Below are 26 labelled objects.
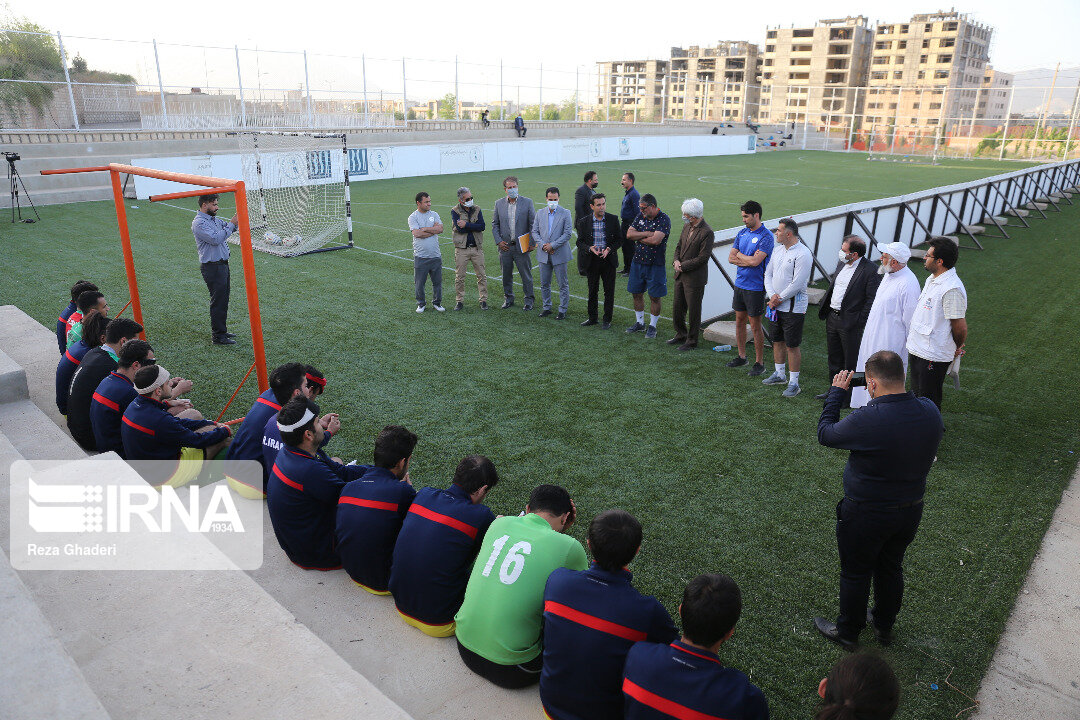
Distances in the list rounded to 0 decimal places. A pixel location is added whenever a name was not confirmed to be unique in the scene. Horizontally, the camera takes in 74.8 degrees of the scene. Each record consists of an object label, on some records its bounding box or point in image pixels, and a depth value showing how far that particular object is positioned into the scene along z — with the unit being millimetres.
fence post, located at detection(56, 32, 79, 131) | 24859
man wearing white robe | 6445
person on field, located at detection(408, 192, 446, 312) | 10477
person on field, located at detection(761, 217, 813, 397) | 7582
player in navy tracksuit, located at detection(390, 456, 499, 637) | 3750
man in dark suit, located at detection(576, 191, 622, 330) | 9766
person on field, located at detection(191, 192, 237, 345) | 9156
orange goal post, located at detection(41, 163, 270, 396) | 6250
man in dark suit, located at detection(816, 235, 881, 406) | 7090
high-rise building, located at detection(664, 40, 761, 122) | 126312
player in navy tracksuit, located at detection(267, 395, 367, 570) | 4324
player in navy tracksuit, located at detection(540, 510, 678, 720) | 3057
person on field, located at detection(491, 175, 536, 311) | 10711
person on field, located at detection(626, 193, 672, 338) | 9258
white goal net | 15625
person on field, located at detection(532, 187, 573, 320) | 10336
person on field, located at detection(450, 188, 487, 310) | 10641
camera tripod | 16906
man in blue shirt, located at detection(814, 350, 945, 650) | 3814
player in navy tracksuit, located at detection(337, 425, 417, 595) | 4082
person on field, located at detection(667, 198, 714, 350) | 8703
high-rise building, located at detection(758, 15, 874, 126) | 116500
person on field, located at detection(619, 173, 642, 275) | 12525
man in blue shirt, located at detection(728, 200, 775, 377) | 8078
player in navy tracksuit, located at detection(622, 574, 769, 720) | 2713
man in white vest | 6113
